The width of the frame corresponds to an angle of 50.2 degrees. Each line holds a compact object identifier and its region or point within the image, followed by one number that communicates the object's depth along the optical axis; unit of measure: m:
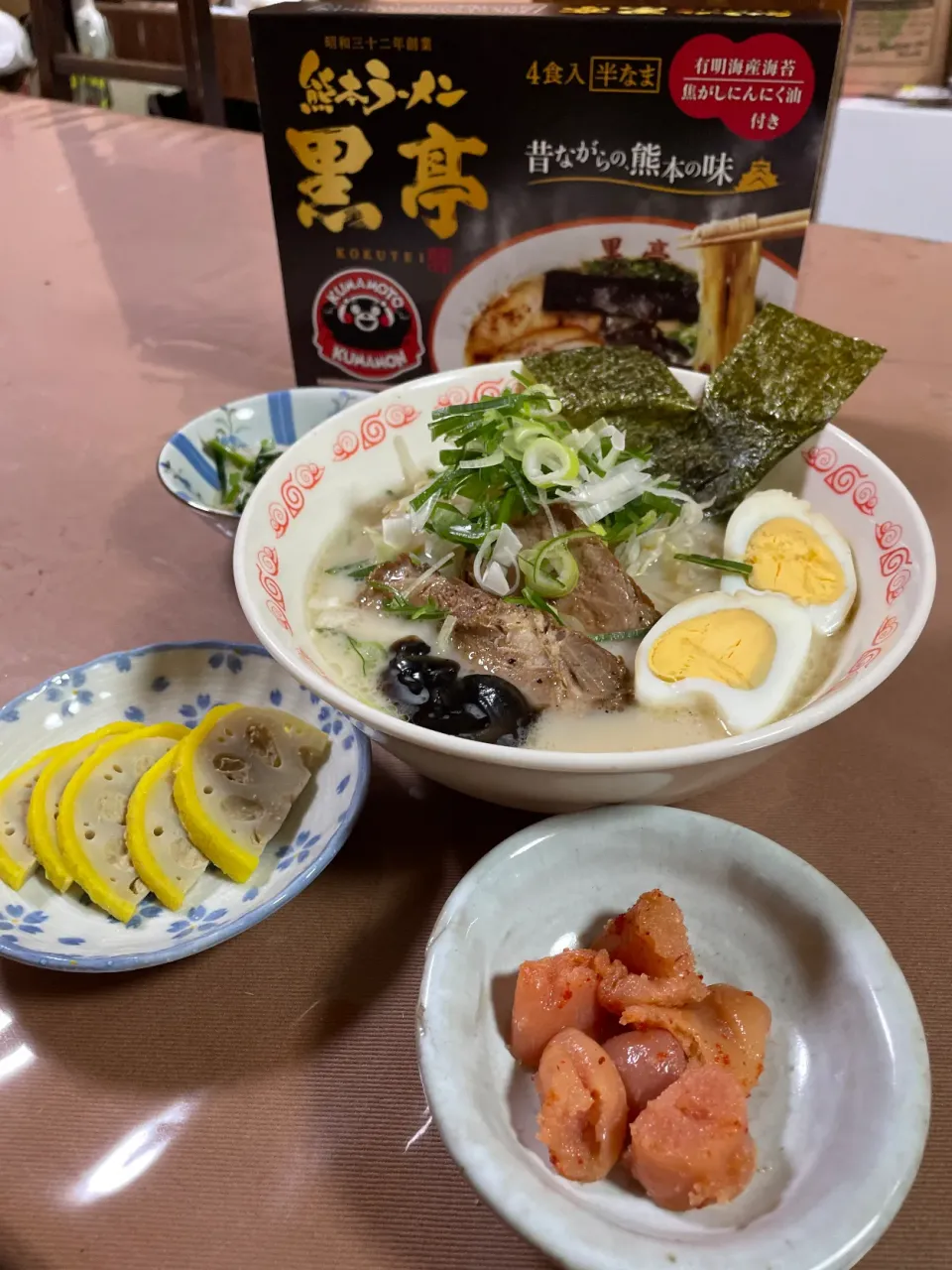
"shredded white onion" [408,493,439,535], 0.36
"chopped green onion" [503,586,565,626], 0.35
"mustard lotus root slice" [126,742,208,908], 0.30
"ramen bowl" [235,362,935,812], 0.26
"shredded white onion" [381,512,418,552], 0.37
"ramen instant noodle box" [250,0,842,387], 0.38
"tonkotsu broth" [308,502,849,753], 0.32
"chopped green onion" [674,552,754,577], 0.36
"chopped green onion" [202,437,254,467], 0.44
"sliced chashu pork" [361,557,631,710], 0.33
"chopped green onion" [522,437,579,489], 0.36
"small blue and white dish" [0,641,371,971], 0.28
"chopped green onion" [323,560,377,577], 0.37
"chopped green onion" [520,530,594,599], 0.35
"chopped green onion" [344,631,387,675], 0.34
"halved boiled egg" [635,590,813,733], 0.31
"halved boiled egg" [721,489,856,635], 0.34
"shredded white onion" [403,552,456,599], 0.36
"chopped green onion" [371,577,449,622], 0.35
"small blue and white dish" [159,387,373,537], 0.43
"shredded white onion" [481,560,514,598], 0.35
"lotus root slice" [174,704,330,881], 0.31
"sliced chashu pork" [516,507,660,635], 0.35
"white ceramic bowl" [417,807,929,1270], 0.22
